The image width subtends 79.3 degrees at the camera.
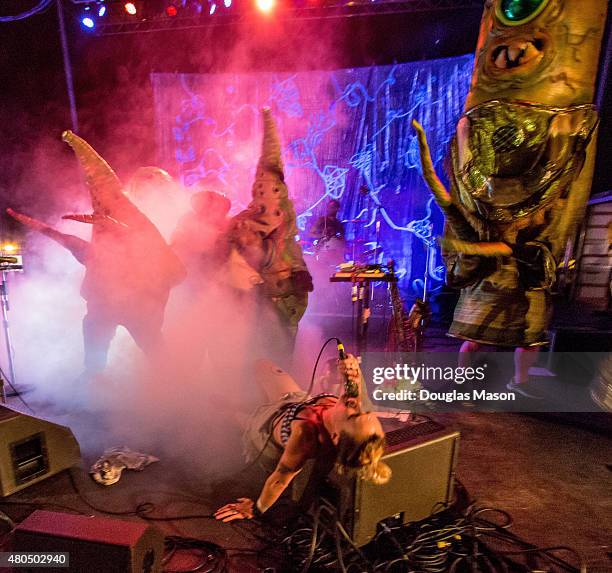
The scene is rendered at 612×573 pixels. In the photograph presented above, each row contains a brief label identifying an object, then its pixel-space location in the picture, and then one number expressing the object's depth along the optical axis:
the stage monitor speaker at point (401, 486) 1.97
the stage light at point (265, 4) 6.21
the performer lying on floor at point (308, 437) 1.74
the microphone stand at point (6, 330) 4.27
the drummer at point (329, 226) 8.53
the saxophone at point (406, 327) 3.95
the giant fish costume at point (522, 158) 2.73
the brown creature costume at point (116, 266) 3.56
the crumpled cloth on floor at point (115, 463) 2.70
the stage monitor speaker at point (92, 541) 1.51
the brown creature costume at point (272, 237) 3.94
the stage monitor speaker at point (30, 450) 2.46
